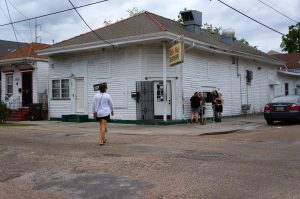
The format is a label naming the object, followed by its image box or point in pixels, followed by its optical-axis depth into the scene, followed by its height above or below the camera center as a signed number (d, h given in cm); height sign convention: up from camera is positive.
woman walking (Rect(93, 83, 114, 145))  1274 +2
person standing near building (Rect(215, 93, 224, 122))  2289 +6
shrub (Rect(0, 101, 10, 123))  2350 -9
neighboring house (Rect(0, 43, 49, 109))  2822 +215
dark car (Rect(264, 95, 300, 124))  2050 -11
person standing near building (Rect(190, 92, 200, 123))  2192 +27
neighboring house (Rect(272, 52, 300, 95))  3684 +223
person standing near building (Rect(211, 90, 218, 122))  2317 +40
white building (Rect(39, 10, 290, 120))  2214 +215
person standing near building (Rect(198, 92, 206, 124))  2189 +2
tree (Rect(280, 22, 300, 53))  6919 +1061
